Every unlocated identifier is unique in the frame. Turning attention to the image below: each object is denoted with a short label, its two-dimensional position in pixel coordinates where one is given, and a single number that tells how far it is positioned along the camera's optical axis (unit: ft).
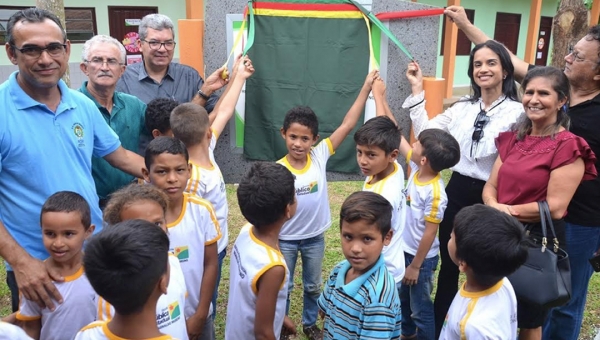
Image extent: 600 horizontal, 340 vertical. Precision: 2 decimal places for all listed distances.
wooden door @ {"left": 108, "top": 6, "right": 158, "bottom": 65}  32.45
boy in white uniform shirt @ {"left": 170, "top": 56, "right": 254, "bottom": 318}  8.46
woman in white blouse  8.91
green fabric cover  11.17
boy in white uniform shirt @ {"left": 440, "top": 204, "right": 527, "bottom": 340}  5.82
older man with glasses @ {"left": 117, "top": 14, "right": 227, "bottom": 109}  10.48
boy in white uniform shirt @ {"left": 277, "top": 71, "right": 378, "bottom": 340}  9.33
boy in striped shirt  5.82
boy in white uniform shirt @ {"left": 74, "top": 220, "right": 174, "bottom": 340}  4.73
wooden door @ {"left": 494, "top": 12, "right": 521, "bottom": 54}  44.86
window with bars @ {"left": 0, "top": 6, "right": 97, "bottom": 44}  30.86
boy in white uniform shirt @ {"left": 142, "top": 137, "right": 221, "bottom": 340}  7.26
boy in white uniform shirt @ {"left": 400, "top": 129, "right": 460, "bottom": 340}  8.57
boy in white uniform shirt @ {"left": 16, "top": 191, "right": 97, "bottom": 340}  6.20
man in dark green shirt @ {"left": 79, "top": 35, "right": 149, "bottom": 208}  8.85
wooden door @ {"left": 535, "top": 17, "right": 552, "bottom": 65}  50.47
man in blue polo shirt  6.78
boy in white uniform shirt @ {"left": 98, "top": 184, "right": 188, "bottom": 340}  5.81
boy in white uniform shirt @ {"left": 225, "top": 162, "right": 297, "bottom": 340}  6.21
